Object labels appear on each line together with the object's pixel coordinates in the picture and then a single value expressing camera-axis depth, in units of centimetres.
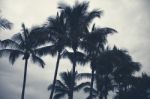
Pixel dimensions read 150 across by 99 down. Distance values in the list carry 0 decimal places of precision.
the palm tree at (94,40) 3276
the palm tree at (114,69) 3797
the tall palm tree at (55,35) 3228
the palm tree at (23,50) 3616
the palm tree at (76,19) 3198
